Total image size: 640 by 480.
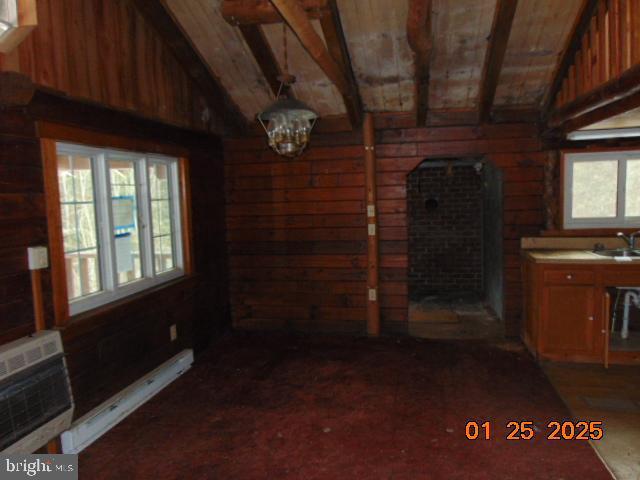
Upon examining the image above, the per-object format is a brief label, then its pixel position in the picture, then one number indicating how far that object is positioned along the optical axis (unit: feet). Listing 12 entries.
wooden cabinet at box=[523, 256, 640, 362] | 11.41
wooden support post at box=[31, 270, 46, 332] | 7.95
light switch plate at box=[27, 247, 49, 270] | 7.84
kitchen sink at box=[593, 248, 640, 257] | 12.36
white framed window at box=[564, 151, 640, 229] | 13.32
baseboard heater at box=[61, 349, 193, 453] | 8.48
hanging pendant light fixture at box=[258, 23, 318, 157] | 9.04
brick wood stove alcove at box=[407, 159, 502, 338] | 20.17
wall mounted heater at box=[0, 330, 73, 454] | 6.92
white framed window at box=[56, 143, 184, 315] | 9.23
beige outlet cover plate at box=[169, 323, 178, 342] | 12.06
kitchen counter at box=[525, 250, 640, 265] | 11.28
